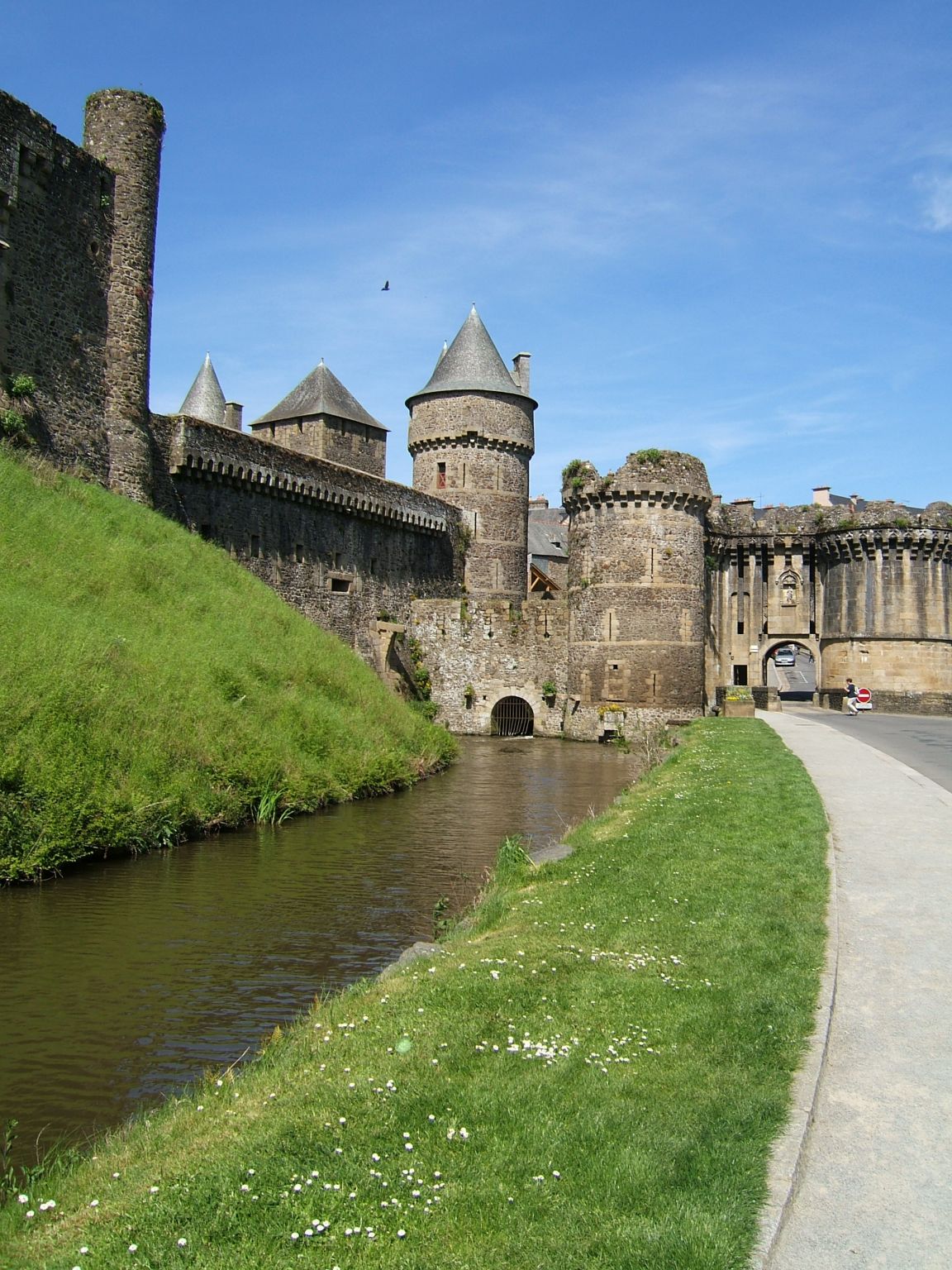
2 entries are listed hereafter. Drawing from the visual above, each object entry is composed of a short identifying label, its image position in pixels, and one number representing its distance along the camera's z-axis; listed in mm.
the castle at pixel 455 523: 21656
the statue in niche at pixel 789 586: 40594
